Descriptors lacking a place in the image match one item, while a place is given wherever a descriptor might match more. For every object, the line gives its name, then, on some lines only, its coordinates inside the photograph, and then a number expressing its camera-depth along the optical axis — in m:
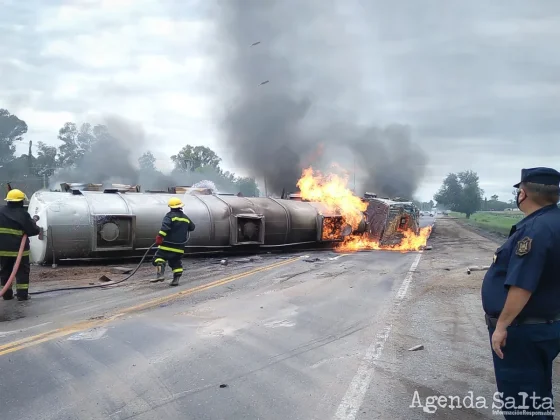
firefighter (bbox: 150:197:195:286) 8.58
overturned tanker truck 10.41
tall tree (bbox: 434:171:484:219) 74.11
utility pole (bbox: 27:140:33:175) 36.75
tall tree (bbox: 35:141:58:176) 46.08
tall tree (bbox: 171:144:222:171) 69.69
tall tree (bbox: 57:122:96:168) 50.97
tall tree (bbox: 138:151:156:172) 71.59
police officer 2.47
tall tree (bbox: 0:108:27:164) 45.40
